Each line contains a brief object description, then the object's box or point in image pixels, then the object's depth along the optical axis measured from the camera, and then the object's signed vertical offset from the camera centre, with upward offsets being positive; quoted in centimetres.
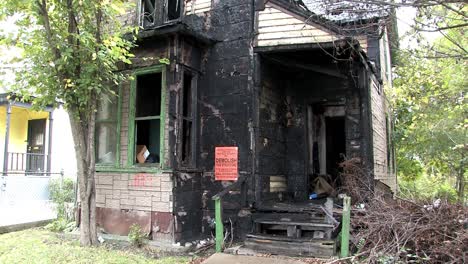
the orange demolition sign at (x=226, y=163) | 746 -1
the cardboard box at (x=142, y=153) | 791 +20
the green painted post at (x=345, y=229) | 540 -94
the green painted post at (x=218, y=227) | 606 -105
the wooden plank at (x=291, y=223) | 607 -101
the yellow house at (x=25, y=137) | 1380 +103
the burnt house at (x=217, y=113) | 711 +103
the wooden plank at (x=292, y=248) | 558 -130
